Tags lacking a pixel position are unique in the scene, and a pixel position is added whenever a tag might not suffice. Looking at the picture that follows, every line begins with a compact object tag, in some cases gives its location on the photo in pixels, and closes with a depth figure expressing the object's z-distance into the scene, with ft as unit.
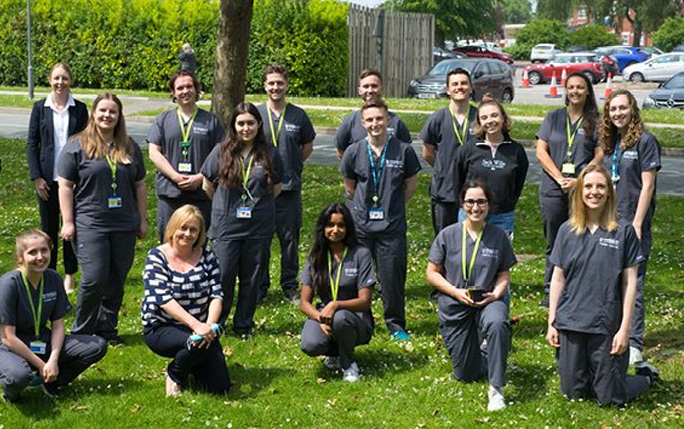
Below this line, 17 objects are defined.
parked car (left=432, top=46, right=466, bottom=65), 172.86
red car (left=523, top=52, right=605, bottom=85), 168.86
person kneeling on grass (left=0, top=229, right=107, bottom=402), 22.89
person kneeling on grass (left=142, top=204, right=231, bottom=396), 24.00
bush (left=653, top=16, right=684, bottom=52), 227.40
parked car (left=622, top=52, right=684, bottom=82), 166.30
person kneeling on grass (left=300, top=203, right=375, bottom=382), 25.39
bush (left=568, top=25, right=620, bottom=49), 248.73
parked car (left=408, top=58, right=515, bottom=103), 107.96
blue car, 203.21
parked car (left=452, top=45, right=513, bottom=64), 200.34
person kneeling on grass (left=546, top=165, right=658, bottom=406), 23.09
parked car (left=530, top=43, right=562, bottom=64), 225.33
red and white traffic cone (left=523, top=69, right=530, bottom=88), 164.66
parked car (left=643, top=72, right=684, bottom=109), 102.74
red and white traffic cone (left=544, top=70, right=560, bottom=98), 131.17
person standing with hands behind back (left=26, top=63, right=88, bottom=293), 31.42
